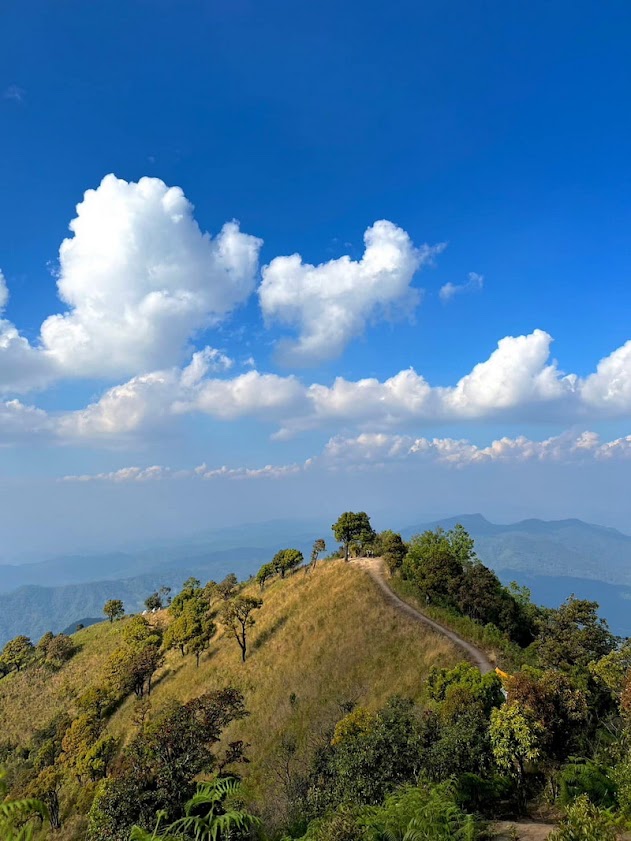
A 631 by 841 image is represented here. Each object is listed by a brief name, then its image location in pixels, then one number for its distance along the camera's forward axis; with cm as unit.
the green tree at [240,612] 5722
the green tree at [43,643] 8244
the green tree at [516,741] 1912
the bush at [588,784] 1590
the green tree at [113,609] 9312
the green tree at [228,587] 8142
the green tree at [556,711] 2055
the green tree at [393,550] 6662
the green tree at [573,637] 4056
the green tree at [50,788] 3956
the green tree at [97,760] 4353
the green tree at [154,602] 9799
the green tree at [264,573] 7981
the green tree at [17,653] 8338
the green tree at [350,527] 7644
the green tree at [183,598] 7825
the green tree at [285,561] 8106
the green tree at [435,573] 5794
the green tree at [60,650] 7931
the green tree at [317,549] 7819
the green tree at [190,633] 6106
